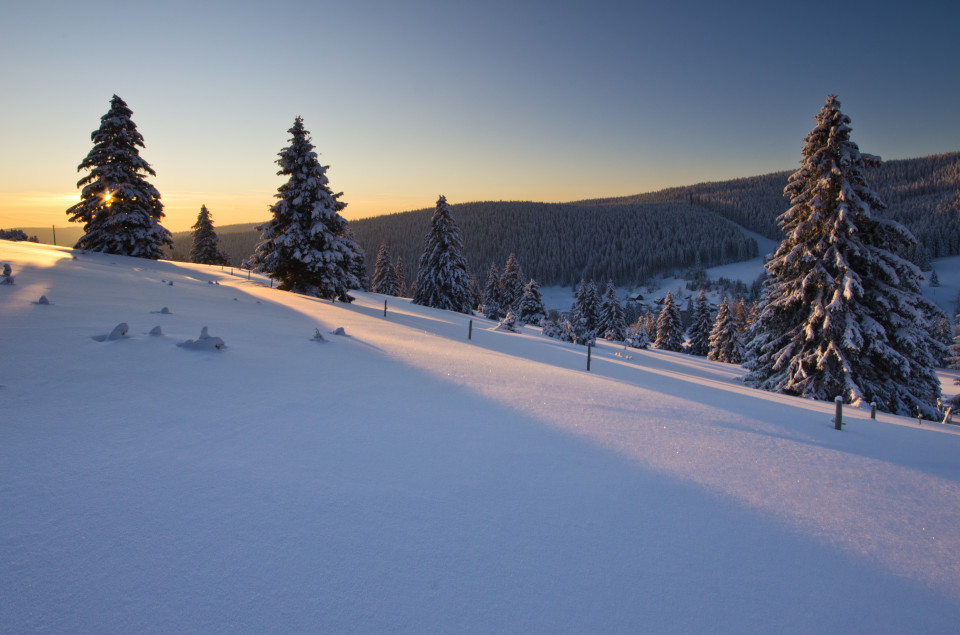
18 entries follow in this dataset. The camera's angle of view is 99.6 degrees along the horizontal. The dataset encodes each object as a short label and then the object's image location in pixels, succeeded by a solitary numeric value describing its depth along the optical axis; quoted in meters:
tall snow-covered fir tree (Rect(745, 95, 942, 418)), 13.31
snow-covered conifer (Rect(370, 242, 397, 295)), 53.25
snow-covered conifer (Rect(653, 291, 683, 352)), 50.91
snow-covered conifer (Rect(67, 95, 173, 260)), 23.30
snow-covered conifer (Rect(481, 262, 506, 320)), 58.59
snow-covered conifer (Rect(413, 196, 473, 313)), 36.16
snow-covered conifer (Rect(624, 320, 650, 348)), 45.25
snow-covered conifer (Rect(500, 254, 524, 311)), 51.06
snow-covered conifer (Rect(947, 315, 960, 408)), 27.65
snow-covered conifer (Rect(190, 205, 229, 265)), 43.22
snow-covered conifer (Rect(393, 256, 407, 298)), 58.24
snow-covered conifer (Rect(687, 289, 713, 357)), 52.03
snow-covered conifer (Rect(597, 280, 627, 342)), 51.91
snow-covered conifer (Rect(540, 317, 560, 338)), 30.28
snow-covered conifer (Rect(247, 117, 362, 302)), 20.77
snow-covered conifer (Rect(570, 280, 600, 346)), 54.93
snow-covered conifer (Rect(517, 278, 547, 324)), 43.25
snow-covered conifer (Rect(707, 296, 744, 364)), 41.22
